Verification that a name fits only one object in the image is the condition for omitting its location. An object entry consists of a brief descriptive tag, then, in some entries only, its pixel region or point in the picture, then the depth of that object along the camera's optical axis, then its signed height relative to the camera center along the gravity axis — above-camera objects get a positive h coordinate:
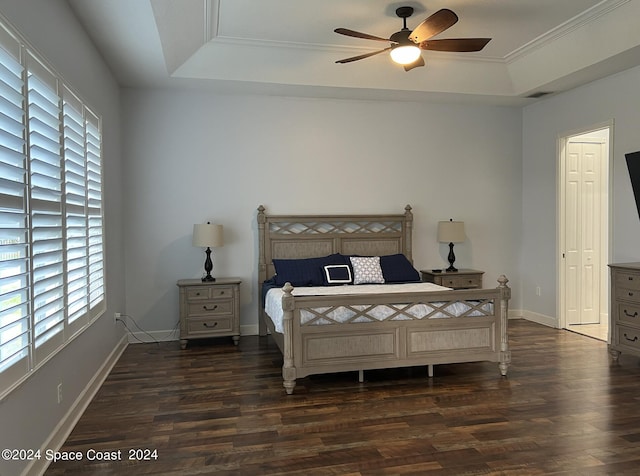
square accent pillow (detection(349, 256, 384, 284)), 5.73 -0.51
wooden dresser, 4.69 -0.82
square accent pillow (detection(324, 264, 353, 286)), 5.65 -0.55
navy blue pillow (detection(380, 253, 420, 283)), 5.85 -0.52
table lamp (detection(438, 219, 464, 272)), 6.34 -0.08
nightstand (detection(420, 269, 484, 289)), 6.28 -0.67
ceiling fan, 3.80 +1.50
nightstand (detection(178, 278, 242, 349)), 5.55 -0.91
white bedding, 4.12 -0.74
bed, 4.06 -0.88
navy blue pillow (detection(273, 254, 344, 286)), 5.64 -0.49
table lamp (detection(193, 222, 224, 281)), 5.62 -0.08
